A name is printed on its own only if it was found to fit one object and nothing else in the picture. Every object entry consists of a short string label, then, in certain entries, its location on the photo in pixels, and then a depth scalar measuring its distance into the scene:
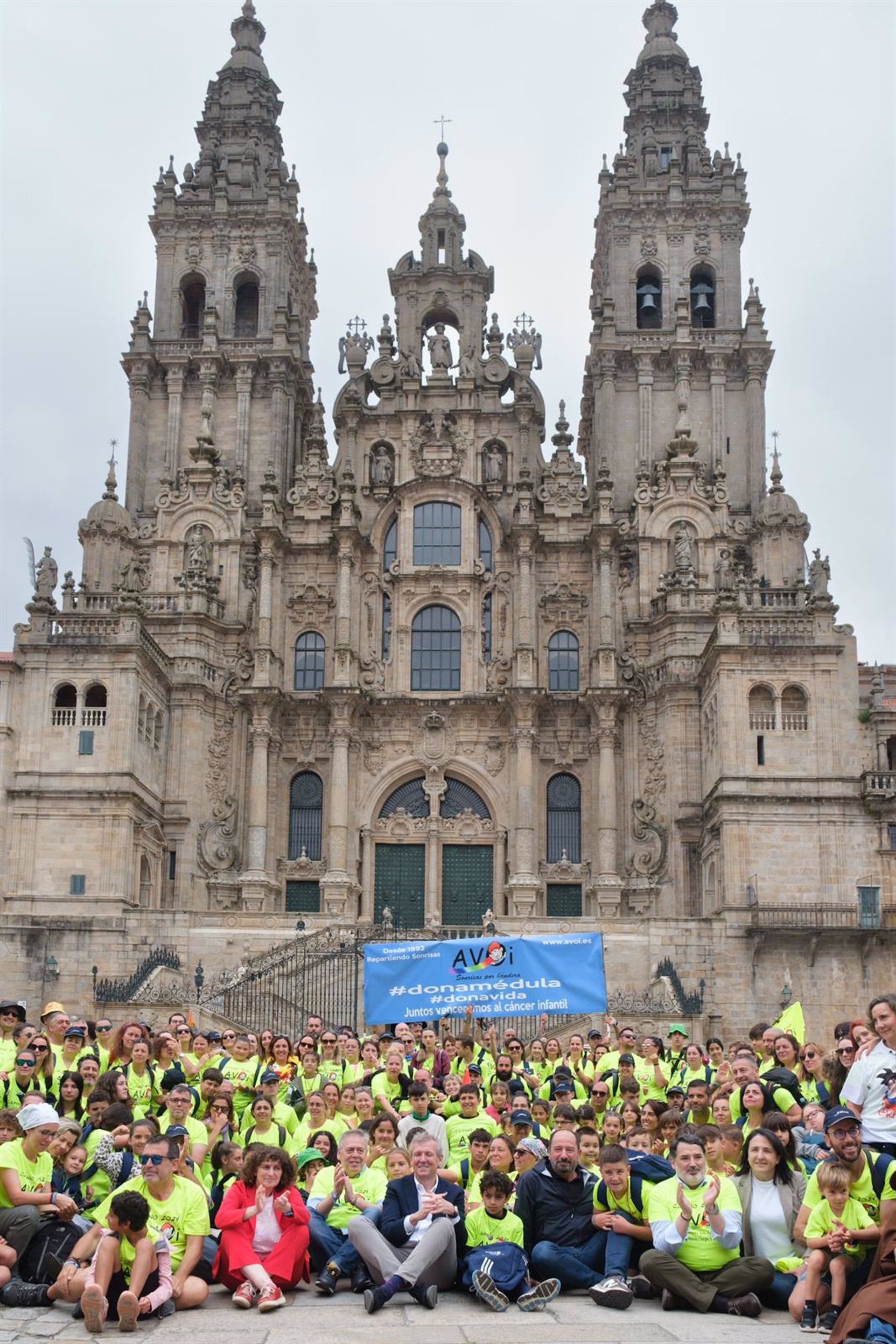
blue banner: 22.88
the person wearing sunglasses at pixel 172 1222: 11.73
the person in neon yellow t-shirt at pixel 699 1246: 11.93
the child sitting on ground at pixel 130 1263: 11.34
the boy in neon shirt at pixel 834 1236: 11.03
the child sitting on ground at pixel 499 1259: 11.95
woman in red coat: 12.41
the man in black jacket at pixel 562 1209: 12.60
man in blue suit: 12.01
